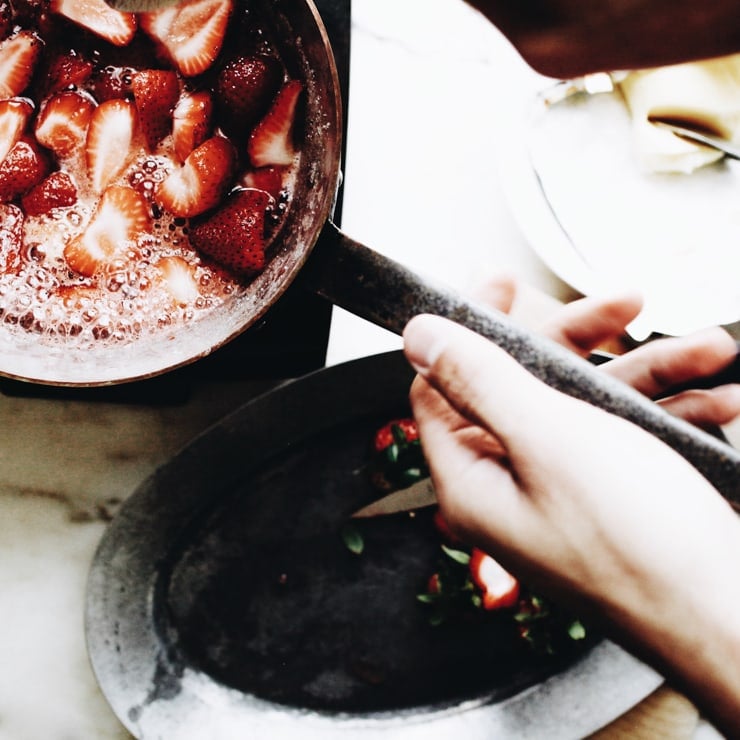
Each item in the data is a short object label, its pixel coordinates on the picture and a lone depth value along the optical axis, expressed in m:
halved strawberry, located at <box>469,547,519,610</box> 0.85
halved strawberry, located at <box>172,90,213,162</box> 0.72
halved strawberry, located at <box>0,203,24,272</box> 0.73
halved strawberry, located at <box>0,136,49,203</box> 0.72
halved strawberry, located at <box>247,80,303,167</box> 0.70
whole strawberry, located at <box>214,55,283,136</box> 0.71
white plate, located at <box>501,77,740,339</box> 0.86
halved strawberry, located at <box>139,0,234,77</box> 0.72
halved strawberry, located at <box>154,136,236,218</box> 0.71
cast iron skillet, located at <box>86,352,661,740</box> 0.84
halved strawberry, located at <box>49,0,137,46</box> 0.71
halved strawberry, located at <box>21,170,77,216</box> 0.73
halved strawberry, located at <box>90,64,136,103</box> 0.74
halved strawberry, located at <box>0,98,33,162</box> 0.72
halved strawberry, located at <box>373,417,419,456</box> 0.85
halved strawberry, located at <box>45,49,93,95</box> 0.73
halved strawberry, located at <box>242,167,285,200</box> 0.72
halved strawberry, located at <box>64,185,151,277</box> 0.73
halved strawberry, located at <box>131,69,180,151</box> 0.72
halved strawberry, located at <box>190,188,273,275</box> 0.69
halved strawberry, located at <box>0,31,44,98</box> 0.72
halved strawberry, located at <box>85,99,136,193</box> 0.72
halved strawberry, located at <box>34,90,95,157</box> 0.73
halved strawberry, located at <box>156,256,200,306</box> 0.72
